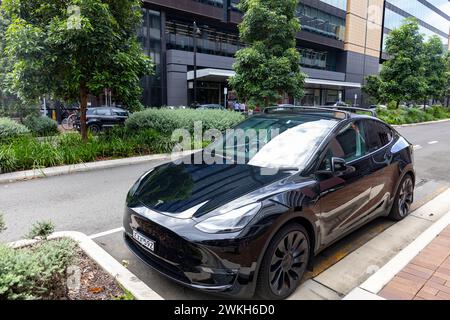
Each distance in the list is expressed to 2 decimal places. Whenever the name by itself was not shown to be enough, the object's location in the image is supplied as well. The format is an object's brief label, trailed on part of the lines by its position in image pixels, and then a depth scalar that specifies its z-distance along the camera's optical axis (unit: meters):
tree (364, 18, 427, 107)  24.59
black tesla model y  2.56
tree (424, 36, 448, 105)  28.36
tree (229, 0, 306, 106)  13.16
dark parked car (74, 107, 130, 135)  16.62
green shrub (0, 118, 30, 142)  9.32
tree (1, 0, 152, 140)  8.00
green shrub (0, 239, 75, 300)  2.14
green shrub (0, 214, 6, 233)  2.87
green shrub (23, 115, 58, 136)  13.99
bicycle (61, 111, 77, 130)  17.55
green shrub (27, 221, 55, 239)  3.04
